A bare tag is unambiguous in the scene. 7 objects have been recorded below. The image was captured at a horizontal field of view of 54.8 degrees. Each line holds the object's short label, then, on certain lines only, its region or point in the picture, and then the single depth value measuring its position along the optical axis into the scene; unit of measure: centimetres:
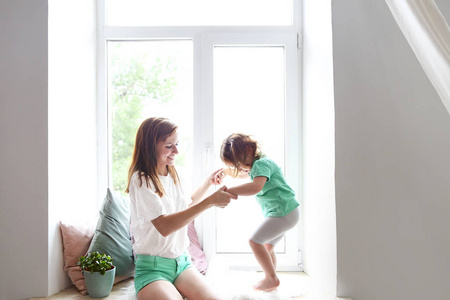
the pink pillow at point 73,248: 227
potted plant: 211
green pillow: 229
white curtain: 153
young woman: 204
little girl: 224
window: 270
